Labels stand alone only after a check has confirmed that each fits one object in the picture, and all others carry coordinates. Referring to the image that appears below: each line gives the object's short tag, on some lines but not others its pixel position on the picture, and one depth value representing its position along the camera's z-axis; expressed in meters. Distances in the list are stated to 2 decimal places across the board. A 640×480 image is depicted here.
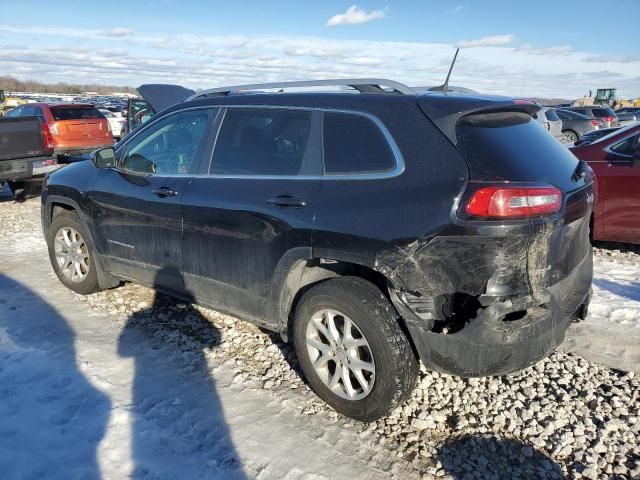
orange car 12.08
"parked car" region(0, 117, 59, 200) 8.88
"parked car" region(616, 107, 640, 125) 27.16
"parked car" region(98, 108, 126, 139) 20.23
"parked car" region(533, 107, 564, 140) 18.13
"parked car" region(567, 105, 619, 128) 22.92
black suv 2.54
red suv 5.52
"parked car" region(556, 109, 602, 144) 20.70
